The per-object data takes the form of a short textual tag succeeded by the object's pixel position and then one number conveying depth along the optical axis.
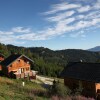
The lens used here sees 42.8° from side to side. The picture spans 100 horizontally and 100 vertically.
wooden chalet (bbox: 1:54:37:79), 29.03
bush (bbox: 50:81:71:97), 16.44
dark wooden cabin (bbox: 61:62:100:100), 19.47
